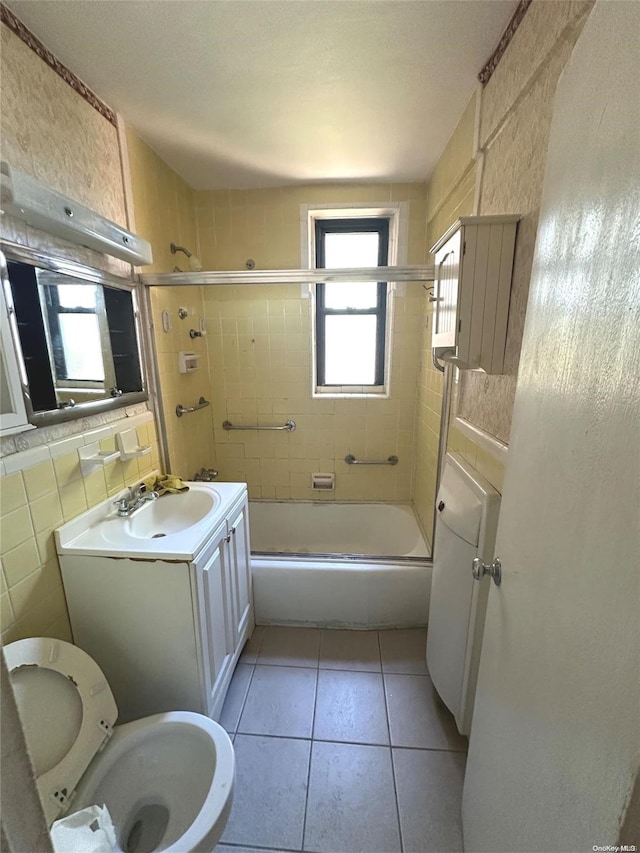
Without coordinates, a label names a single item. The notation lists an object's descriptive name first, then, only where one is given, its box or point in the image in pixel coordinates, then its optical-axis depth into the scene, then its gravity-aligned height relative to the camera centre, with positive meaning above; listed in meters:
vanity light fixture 0.96 +0.43
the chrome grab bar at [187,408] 2.08 -0.37
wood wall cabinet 1.06 +0.19
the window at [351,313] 2.49 +0.27
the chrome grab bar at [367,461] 2.58 -0.83
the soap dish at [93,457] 1.29 -0.41
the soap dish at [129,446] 1.50 -0.42
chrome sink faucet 1.42 -0.64
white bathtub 1.82 -1.26
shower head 2.07 +0.55
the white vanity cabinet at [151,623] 1.17 -0.95
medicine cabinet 1.09 +0.06
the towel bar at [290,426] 2.58 -0.56
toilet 0.92 -1.17
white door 0.41 -0.21
